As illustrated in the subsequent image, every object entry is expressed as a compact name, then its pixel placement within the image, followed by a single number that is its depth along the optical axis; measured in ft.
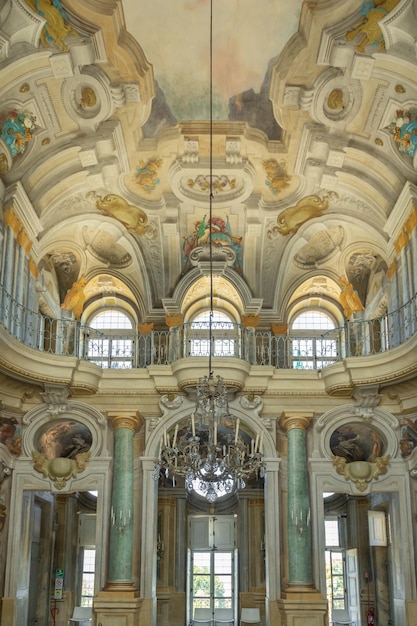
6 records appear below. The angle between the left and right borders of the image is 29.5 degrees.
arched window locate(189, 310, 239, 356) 56.54
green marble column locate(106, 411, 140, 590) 48.57
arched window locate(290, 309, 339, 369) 58.39
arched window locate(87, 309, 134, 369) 58.30
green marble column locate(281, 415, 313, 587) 48.67
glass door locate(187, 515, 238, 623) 66.85
